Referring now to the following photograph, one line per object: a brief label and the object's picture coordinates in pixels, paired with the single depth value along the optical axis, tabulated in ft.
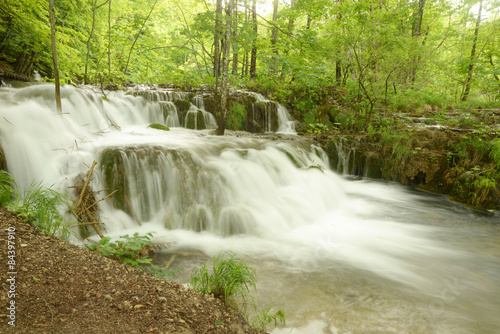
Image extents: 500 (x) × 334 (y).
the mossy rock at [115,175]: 15.90
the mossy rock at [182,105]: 32.96
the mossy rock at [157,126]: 28.86
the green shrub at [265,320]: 8.49
